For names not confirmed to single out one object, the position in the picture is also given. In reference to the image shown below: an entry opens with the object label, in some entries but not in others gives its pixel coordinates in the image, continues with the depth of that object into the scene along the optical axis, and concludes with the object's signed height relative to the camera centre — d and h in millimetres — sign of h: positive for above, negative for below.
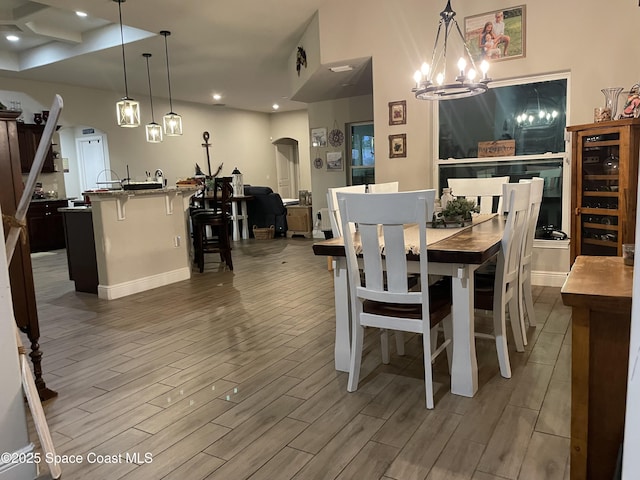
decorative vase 3871 +589
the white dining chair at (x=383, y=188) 3916 -79
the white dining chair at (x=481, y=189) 4160 -130
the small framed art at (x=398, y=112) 5082 +713
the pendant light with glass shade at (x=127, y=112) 4781 +794
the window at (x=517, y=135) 4512 +396
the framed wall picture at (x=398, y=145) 5156 +361
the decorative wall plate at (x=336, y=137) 8133 +752
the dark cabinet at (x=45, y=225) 8180 -565
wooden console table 1315 -584
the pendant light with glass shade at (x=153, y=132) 6270 +758
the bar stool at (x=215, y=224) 5809 -481
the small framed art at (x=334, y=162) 8203 +331
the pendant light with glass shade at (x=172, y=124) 6113 +832
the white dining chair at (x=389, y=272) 2146 -465
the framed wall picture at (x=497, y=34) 4422 +1345
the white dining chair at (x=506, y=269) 2525 -540
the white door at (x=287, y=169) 12781 +385
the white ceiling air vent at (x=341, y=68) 5466 +1319
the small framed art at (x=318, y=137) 8289 +789
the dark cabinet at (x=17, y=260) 2385 -351
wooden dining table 2287 -545
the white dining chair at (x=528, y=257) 2945 -563
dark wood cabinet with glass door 3590 -116
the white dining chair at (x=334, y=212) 3051 -206
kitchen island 4672 -530
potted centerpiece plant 3141 -255
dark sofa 8828 -494
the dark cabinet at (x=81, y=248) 4820 -590
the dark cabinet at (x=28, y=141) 8070 +929
